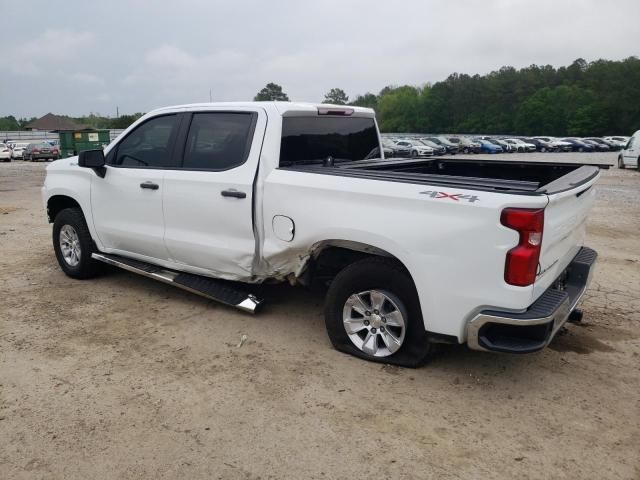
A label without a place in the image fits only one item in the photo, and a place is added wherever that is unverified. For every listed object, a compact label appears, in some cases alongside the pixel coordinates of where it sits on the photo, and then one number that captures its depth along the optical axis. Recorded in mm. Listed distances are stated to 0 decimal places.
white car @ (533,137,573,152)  50562
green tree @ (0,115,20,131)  114188
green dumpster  31734
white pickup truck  3213
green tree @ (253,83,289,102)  115062
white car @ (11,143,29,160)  35719
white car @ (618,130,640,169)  22672
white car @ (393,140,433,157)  36250
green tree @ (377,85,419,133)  124188
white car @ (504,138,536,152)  47956
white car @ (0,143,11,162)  33109
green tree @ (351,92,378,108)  142875
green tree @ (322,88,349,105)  132638
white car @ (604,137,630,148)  54350
